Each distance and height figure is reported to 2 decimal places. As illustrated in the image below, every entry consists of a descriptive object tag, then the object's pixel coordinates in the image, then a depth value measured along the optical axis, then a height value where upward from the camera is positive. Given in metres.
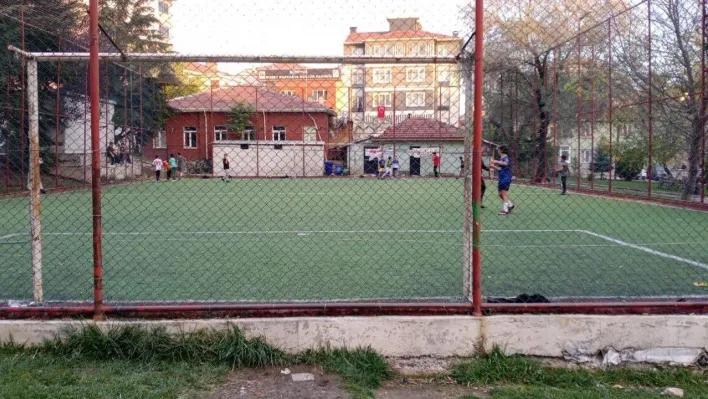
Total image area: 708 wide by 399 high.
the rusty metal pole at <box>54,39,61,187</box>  19.24 +1.16
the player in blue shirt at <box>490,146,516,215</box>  14.56 -0.12
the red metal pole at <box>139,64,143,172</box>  24.90 +2.65
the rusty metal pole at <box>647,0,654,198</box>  18.12 +1.15
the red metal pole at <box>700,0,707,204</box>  15.37 +2.69
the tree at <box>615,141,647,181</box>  19.50 +0.70
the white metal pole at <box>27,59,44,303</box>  4.62 -0.03
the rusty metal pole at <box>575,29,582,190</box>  20.81 +2.68
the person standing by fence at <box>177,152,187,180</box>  18.33 +0.60
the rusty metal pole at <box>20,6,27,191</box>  16.61 +1.91
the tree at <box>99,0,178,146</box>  23.32 +3.86
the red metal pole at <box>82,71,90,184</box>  20.58 +2.86
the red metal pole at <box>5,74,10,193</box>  16.50 +0.93
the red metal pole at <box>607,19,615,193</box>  18.89 +3.33
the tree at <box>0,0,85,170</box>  16.80 +4.13
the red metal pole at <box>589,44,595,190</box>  20.02 +2.07
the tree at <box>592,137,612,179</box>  21.48 +0.82
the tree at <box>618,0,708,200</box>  16.77 +3.32
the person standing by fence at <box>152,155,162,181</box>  29.45 +0.62
